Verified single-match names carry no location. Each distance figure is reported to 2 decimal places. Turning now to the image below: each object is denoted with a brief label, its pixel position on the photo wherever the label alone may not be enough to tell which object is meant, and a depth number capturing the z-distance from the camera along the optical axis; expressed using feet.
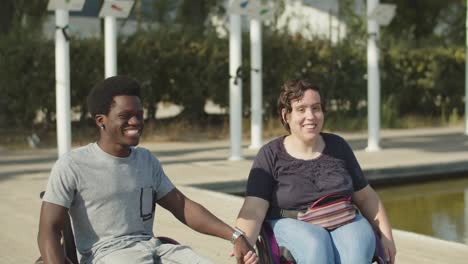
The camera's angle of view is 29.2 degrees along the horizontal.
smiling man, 12.45
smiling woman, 13.93
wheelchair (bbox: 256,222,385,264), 13.88
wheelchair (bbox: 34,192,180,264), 12.93
